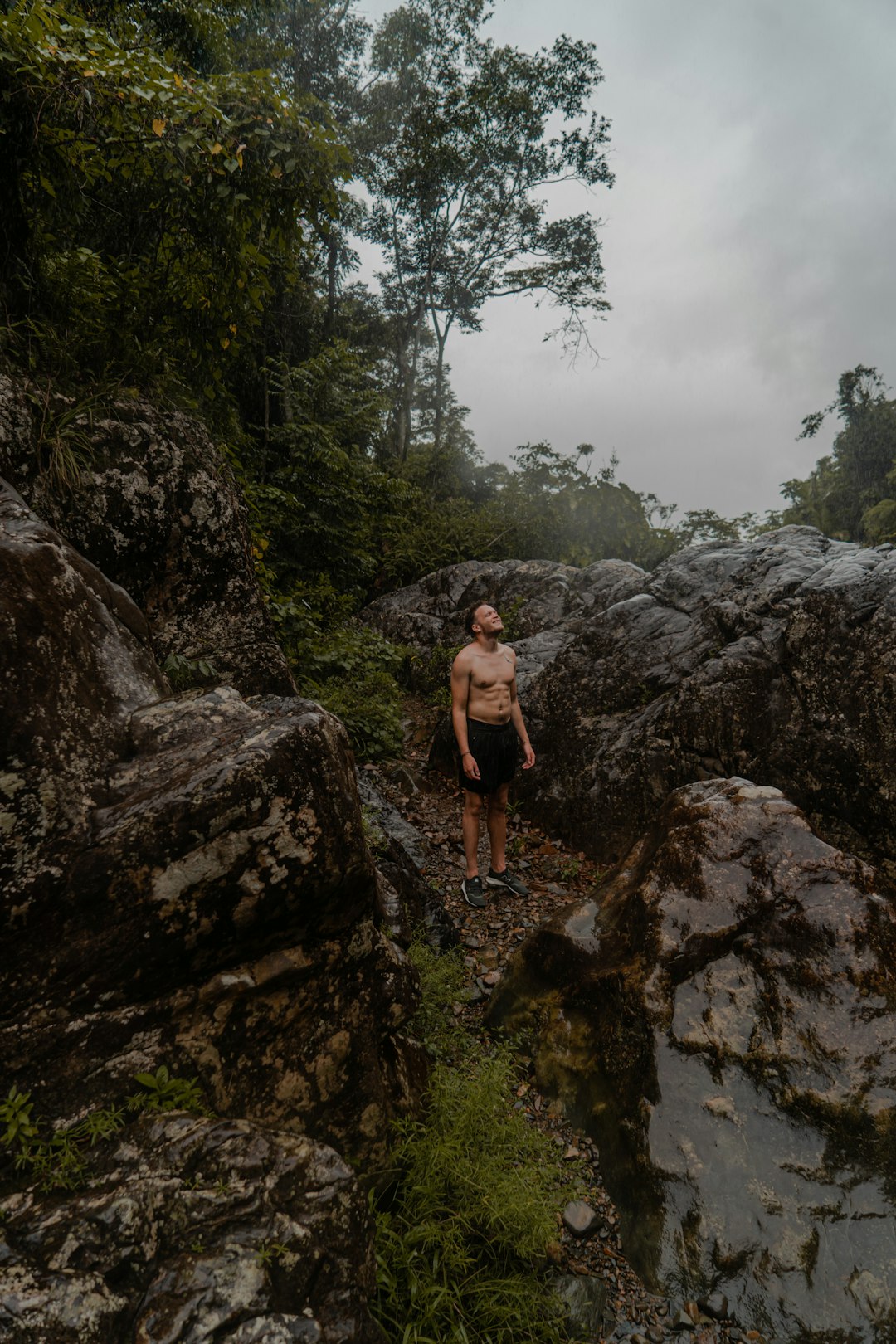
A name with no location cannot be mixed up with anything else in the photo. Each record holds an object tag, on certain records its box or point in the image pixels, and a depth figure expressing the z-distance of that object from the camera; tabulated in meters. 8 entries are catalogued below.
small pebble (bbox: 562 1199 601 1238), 2.82
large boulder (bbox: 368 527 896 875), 5.14
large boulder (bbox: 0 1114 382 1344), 1.65
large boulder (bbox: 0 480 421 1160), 2.09
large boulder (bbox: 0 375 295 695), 3.86
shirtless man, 5.80
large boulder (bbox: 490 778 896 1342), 2.59
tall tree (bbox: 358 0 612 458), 18.14
